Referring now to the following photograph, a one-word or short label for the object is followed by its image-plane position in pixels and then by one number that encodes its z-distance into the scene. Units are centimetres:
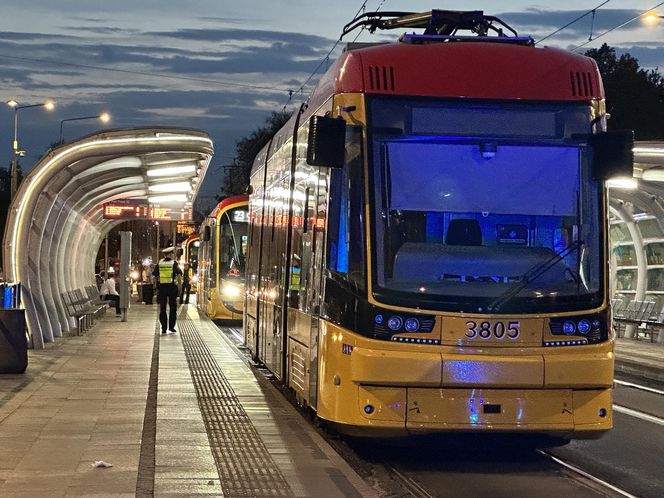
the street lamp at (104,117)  5022
